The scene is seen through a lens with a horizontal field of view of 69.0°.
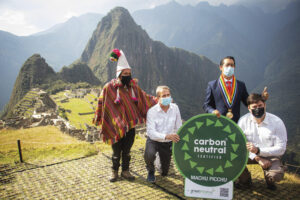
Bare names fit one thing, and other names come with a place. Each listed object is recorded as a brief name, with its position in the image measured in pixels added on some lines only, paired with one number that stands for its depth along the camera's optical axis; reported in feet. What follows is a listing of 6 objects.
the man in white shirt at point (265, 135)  10.17
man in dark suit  11.39
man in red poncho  12.26
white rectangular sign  9.34
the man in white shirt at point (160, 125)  11.68
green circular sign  9.22
